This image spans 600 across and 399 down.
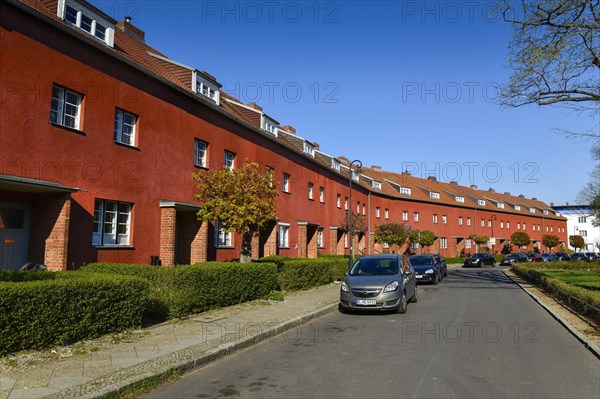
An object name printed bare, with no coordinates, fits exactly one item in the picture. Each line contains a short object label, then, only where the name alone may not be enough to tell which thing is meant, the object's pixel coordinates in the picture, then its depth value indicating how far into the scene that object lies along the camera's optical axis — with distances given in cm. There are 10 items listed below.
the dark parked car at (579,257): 5274
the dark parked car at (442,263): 2686
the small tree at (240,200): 1465
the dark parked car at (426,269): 2295
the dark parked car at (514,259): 5031
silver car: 1183
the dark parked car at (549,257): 5258
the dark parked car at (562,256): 5734
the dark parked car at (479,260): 4512
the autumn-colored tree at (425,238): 5039
